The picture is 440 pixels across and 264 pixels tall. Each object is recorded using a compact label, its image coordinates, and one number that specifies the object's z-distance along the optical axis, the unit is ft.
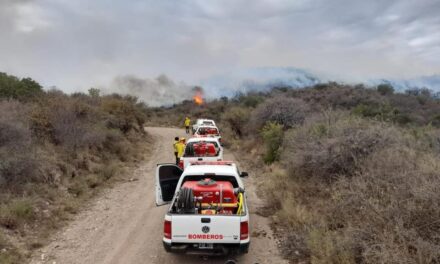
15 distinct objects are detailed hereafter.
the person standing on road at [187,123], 112.50
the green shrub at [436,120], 84.24
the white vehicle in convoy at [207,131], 68.77
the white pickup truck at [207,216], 21.48
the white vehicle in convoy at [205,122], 92.02
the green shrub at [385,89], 162.09
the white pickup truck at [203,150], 44.80
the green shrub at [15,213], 27.78
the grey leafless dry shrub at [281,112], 67.87
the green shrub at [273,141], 56.34
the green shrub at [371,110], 76.41
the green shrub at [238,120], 91.72
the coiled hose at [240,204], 23.77
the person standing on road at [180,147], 51.90
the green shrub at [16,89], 63.57
